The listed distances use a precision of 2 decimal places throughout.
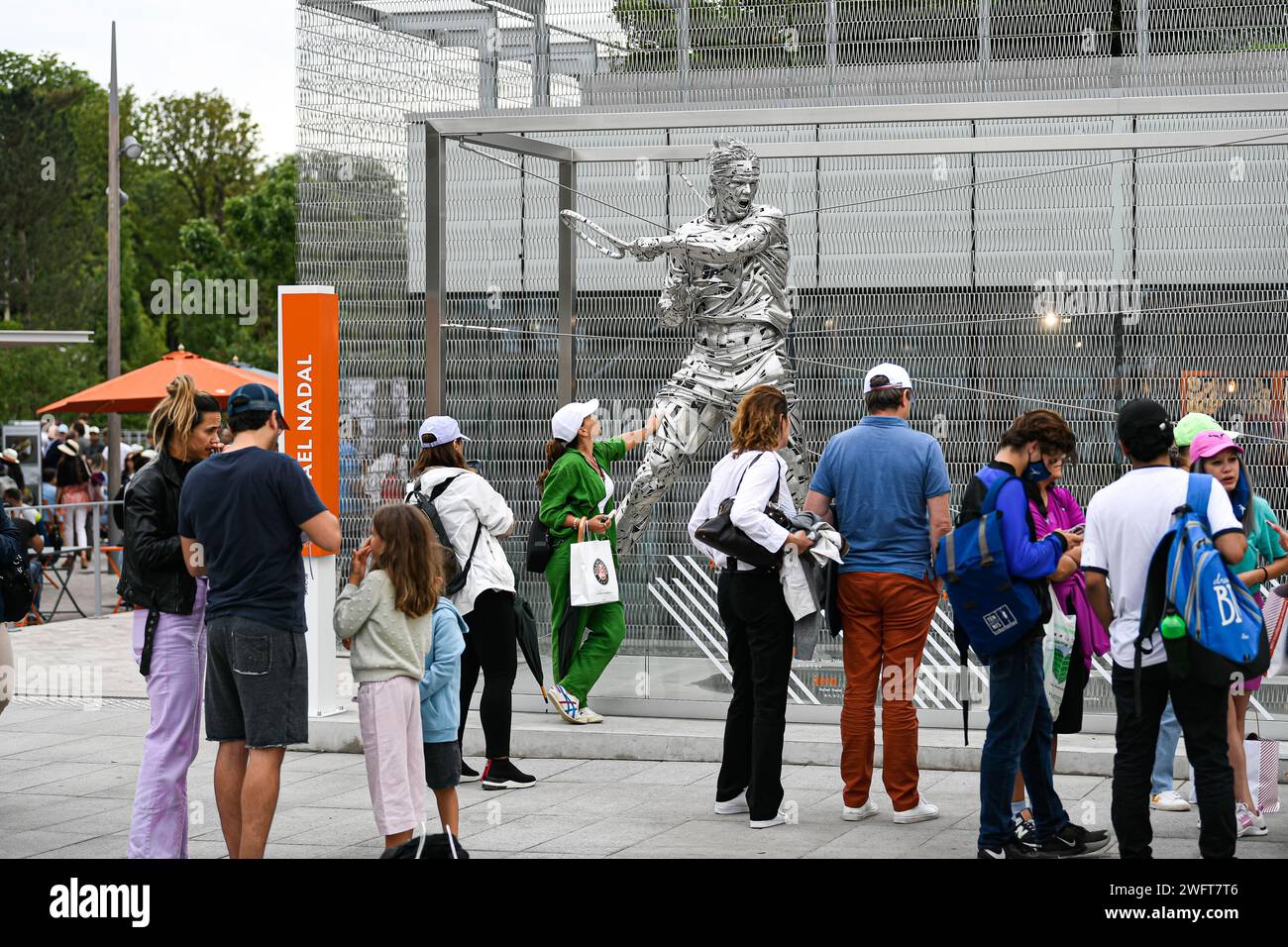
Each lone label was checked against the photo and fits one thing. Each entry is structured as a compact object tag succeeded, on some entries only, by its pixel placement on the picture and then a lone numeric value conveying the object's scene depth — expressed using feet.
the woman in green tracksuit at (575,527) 29.07
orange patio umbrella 55.83
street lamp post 85.10
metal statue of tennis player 31.01
